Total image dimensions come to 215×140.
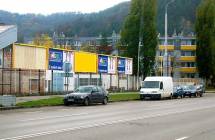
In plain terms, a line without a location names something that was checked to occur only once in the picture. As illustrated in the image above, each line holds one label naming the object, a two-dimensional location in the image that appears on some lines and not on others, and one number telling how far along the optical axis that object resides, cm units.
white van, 4909
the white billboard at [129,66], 7025
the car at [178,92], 5609
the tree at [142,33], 7581
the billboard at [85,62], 5766
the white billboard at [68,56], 5422
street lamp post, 6578
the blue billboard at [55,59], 5209
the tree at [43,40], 11251
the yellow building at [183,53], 14800
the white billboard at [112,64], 6462
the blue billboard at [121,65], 6747
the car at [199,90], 6312
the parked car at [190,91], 6077
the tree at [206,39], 9838
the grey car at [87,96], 3475
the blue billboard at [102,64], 6225
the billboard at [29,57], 4841
